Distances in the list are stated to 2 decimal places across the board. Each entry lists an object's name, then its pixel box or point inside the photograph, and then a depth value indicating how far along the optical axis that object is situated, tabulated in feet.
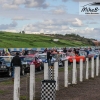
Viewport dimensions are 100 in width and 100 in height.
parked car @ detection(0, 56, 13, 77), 80.64
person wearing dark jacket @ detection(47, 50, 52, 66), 111.38
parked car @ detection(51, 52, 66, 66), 119.71
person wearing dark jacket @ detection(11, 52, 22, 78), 67.36
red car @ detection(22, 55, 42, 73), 92.52
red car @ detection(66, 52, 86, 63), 138.92
